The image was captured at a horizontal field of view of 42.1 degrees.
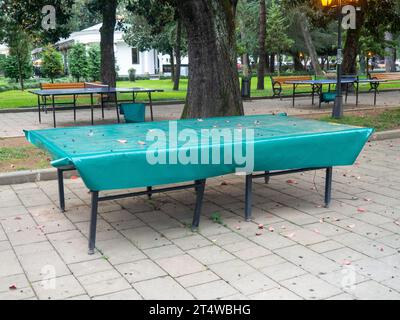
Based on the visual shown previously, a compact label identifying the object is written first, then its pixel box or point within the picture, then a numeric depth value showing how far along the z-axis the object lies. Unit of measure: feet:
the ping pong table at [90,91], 39.58
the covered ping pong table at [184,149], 14.64
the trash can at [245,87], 62.08
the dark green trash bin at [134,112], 24.09
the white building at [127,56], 162.09
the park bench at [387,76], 63.46
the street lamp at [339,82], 39.39
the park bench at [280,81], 60.54
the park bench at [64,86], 48.57
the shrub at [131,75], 131.03
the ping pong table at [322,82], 50.65
